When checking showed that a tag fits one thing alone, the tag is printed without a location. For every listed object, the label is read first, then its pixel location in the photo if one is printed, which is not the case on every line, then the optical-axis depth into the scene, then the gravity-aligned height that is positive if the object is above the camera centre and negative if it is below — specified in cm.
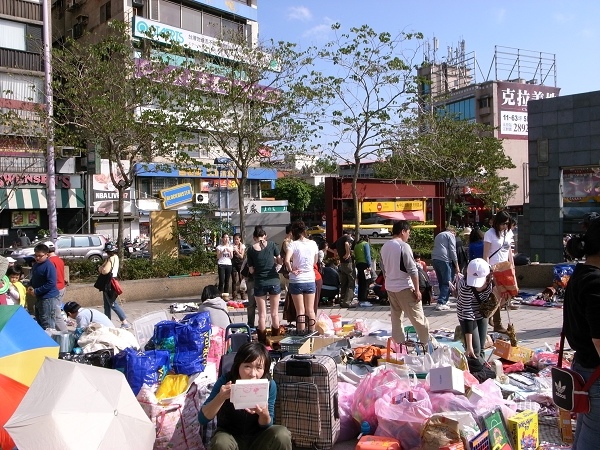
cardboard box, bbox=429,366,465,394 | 485 -145
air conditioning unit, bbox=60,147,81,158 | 2093 +193
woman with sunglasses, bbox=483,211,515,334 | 834 -63
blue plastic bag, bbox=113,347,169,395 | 521 -141
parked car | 2706 -181
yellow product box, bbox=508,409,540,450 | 456 -176
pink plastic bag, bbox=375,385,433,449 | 459 -167
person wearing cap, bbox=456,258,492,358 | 647 -105
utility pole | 1666 +220
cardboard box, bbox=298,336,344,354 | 685 -166
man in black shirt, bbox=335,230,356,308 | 1188 -140
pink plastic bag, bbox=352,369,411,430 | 498 -158
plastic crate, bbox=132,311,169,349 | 705 -145
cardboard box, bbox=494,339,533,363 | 682 -173
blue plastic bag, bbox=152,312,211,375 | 586 -138
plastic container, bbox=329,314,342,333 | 917 -187
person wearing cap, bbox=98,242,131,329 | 1028 -150
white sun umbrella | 364 -130
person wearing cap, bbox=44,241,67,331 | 855 -115
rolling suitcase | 476 -159
